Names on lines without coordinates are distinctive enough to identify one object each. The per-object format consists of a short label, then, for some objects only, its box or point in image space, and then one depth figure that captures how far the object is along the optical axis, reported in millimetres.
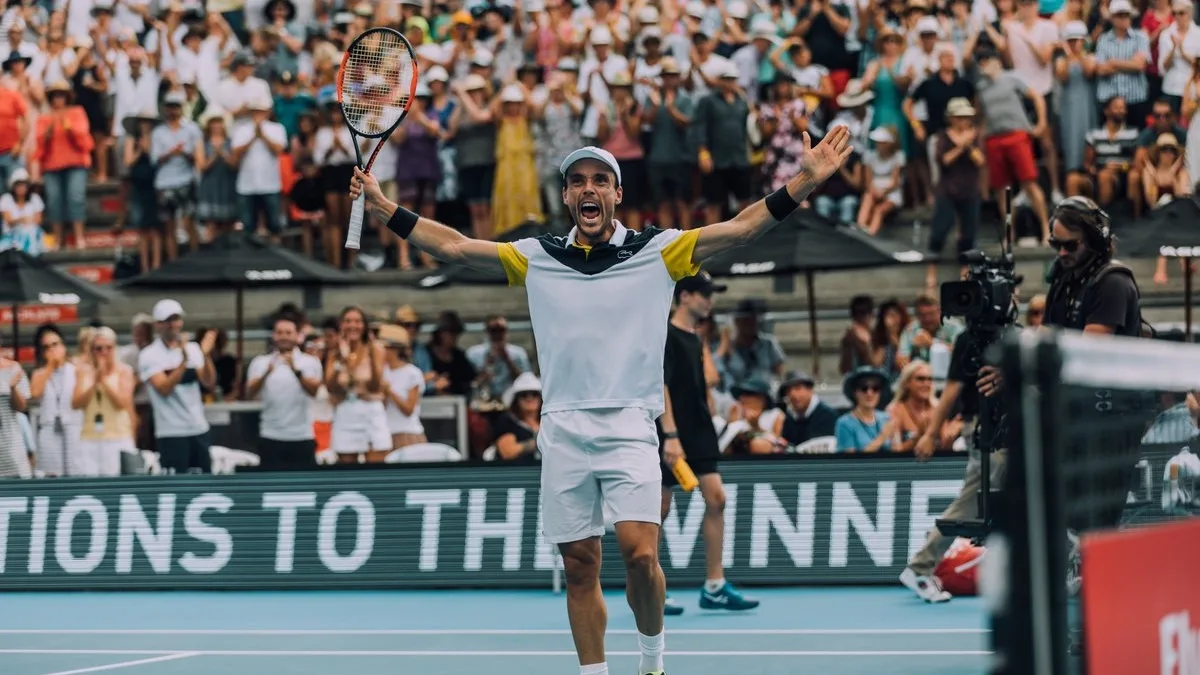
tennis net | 3773
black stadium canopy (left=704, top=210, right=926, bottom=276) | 17703
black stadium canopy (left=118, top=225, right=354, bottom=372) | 19188
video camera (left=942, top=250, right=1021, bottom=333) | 9305
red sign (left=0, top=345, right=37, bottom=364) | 21766
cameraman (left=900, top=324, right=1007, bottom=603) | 10009
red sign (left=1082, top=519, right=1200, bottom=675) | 4082
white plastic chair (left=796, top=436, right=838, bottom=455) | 15703
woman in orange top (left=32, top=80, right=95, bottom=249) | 22562
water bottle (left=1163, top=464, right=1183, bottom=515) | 5492
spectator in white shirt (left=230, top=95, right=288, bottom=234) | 21328
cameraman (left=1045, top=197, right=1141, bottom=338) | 8367
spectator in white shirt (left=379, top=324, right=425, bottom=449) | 16703
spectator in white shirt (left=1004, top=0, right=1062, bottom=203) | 19766
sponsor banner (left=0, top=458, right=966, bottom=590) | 13141
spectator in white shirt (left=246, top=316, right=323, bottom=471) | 17125
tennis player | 7559
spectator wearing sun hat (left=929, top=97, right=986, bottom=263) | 18875
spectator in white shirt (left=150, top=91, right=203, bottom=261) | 21969
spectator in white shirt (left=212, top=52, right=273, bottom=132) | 21484
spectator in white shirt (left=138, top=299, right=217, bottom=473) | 17000
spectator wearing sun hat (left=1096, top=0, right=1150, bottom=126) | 19391
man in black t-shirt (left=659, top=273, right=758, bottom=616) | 11656
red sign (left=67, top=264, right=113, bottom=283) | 23062
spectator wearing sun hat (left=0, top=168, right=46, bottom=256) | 22500
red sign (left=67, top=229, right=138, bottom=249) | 23812
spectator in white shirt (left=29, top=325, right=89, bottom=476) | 17156
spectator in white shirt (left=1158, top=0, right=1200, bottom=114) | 19234
